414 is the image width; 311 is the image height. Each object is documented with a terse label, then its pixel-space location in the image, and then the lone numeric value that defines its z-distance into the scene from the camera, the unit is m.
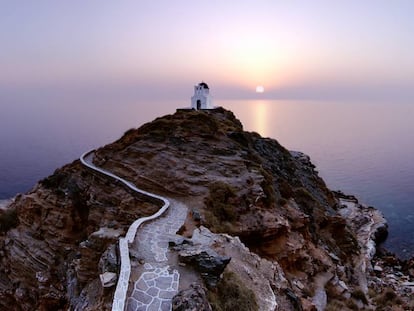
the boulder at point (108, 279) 9.80
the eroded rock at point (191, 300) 8.43
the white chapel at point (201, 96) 37.56
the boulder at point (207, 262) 10.38
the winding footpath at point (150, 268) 8.90
